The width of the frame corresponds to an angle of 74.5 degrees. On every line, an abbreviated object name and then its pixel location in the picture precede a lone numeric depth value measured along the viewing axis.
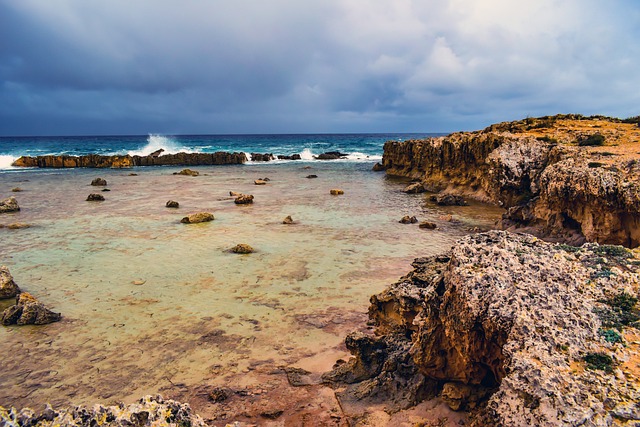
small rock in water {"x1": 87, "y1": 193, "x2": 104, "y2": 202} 26.14
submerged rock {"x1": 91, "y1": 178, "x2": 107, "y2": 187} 34.66
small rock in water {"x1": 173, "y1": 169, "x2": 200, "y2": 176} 44.68
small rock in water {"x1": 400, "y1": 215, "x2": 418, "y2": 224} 19.19
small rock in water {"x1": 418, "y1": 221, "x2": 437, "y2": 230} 18.17
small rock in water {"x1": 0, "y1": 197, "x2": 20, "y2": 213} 22.17
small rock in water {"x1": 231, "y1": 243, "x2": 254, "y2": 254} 14.12
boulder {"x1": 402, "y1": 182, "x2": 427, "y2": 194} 30.43
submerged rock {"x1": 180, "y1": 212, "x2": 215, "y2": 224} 19.03
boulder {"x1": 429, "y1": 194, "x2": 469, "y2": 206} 24.97
